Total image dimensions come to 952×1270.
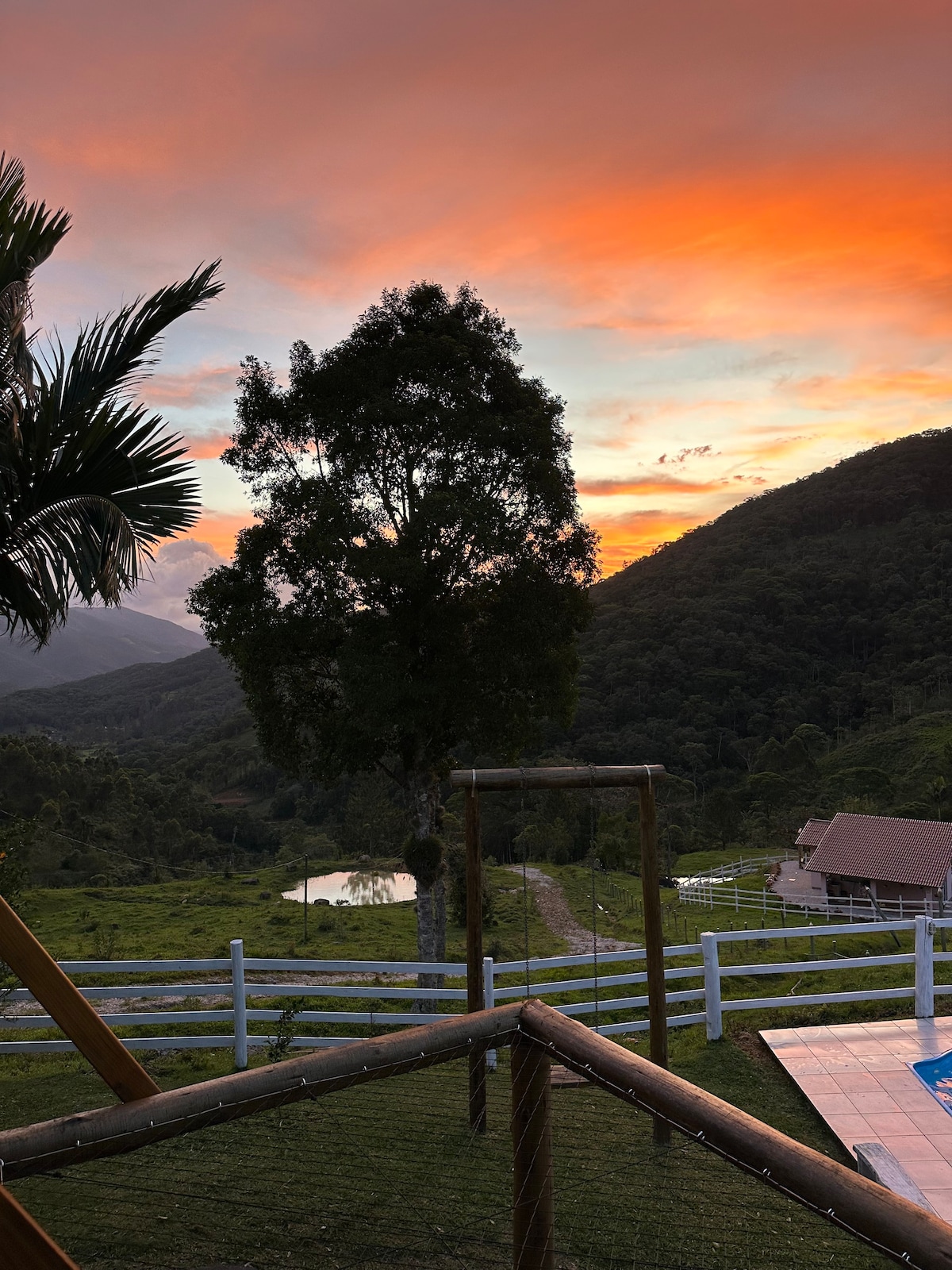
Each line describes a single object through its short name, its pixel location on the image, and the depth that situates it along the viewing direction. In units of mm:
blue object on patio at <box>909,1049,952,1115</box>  6168
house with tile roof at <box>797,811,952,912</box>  25562
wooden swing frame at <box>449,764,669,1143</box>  5484
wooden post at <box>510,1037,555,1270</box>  2027
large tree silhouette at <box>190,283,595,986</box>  10156
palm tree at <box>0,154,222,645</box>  3281
